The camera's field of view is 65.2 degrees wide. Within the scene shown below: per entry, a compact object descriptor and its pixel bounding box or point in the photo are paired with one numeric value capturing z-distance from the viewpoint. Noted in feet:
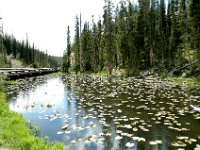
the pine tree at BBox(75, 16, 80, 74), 133.12
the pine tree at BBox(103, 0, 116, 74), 98.83
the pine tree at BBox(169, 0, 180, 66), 95.84
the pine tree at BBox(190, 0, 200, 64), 72.30
